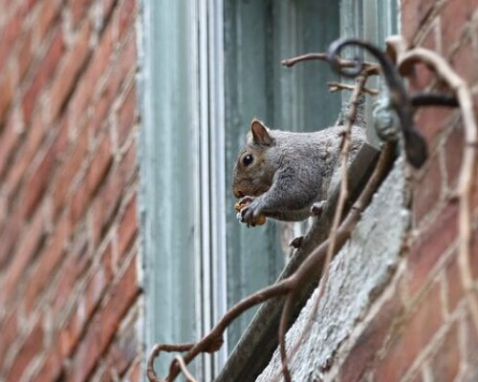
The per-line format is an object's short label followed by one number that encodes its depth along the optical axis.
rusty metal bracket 5.08
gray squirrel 7.57
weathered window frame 7.80
